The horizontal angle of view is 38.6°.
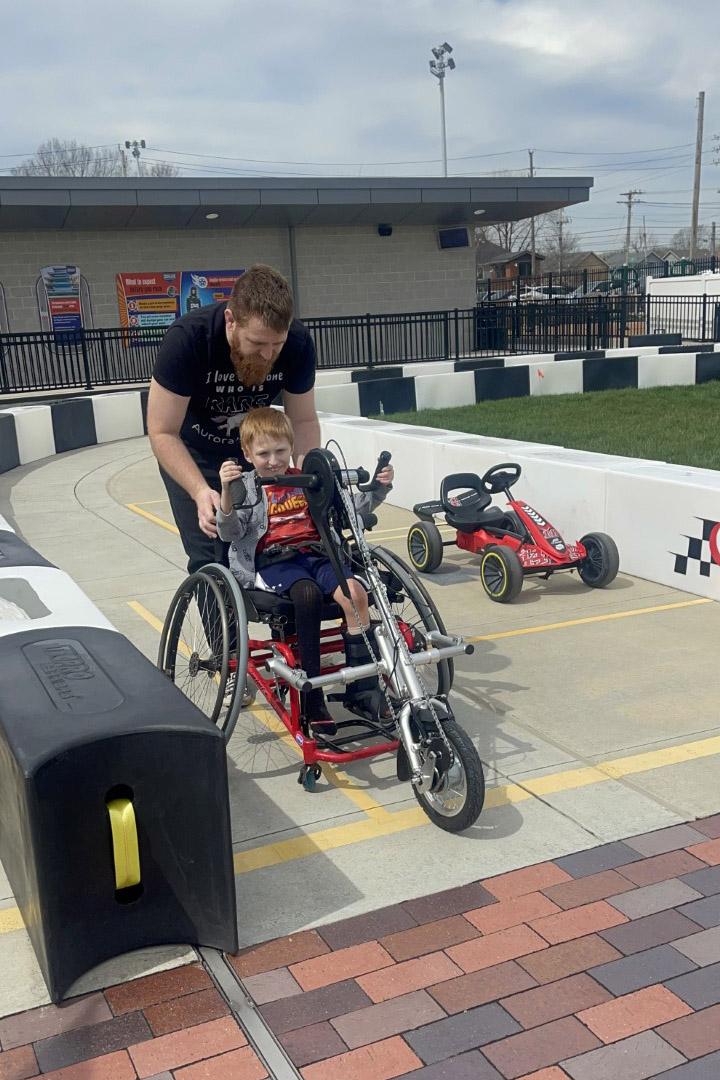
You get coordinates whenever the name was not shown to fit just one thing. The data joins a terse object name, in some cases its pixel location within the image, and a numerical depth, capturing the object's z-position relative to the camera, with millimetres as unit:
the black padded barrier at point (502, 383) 15281
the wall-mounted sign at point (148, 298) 22266
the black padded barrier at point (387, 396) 14672
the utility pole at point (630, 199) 115719
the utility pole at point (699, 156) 56000
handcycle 3309
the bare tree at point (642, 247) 124631
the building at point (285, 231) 20344
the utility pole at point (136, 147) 81062
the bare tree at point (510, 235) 91100
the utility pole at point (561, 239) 95438
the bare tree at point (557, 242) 98500
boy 3717
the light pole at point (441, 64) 48594
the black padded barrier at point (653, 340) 22141
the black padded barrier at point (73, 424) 13977
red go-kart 6129
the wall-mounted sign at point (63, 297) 21500
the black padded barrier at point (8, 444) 12180
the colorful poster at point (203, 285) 22688
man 3592
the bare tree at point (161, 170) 79738
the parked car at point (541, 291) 43562
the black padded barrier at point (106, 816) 2535
